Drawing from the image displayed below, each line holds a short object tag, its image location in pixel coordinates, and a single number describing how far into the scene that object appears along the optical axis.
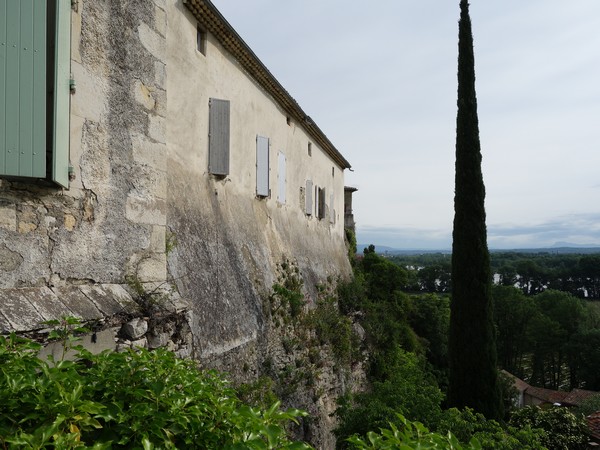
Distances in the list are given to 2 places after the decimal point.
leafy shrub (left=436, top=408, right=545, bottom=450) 7.23
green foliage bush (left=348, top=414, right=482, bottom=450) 1.79
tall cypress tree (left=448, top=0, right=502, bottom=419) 12.52
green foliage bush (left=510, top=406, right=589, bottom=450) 15.01
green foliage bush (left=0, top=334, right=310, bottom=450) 1.83
